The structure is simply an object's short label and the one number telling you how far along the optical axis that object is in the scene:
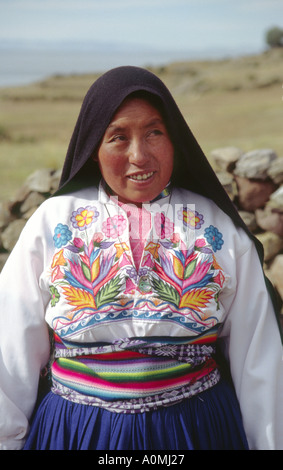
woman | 1.88
